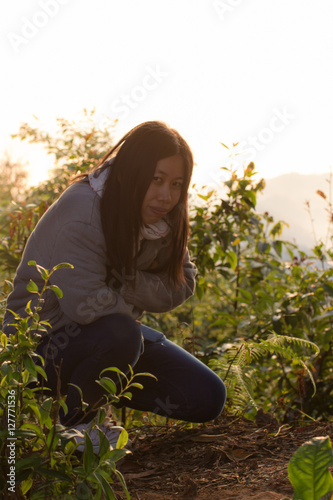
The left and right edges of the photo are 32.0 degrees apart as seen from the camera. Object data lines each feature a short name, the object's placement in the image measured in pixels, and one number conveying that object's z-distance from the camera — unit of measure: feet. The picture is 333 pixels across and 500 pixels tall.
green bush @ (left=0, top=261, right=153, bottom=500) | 5.32
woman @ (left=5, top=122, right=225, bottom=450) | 8.58
